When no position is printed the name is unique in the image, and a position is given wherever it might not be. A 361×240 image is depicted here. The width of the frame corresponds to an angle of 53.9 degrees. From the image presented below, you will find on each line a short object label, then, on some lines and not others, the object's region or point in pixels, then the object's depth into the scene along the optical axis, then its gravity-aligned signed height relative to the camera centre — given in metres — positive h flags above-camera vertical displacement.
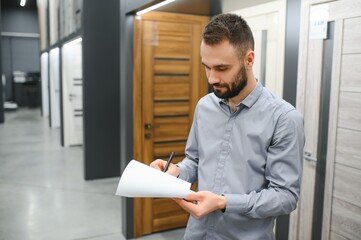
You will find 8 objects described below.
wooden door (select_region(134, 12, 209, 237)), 3.33 -0.08
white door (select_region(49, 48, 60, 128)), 9.38 -0.16
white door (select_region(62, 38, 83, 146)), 7.16 -0.24
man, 1.20 -0.24
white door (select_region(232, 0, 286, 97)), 2.68 +0.34
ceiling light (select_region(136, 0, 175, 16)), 2.79 +0.63
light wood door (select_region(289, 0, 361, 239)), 2.07 -0.16
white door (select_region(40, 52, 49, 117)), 11.47 -0.10
